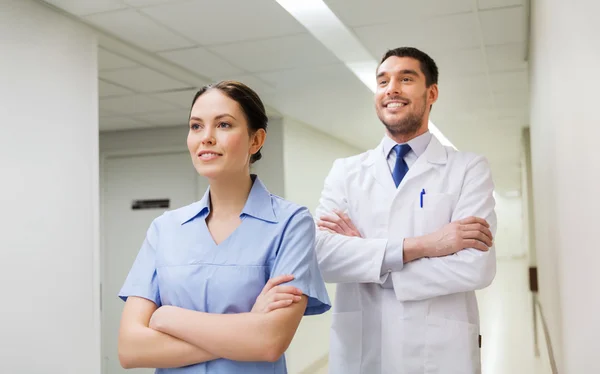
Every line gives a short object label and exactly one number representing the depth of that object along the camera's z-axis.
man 1.93
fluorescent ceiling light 3.40
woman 1.43
